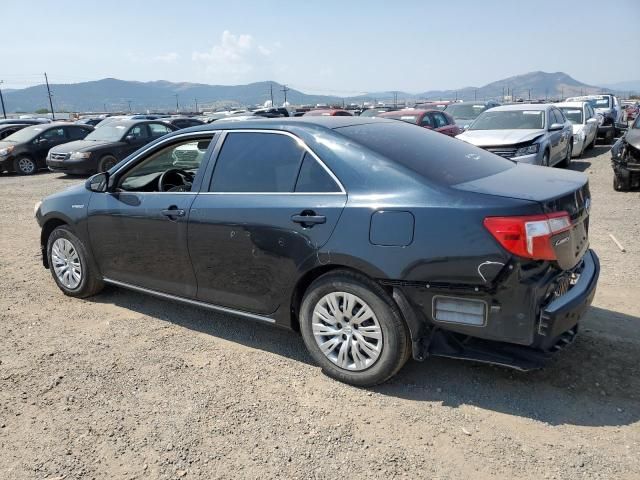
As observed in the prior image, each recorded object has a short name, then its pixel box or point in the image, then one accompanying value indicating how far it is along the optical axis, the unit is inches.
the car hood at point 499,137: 388.8
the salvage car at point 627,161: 359.6
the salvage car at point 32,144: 634.8
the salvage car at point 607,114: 715.4
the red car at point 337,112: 785.6
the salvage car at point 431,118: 557.9
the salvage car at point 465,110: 677.3
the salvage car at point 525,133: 387.2
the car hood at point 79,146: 571.8
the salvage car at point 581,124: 558.9
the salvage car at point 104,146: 562.3
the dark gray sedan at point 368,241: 112.7
